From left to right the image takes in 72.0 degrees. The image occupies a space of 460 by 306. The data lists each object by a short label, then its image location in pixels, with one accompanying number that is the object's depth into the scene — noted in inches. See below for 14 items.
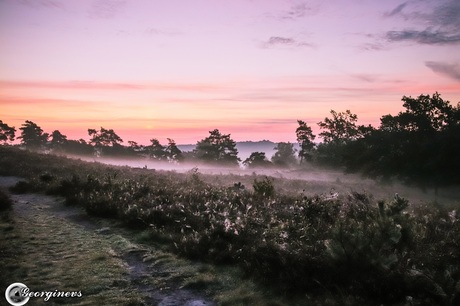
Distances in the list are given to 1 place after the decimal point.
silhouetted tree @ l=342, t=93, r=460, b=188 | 902.4
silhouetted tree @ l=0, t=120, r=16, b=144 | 3211.1
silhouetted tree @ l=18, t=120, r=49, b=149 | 3243.1
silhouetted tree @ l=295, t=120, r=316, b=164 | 2632.9
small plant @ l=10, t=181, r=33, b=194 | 658.6
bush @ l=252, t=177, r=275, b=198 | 588.9
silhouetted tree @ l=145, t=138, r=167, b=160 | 3257.9
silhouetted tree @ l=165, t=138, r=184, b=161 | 3191.4
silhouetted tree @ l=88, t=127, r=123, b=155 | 3272.6
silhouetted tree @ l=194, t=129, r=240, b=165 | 2774.1
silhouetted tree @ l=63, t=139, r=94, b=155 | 3245.6
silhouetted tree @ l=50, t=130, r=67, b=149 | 3307.1
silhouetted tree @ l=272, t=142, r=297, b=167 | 3523.6
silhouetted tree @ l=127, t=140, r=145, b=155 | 3275.1
